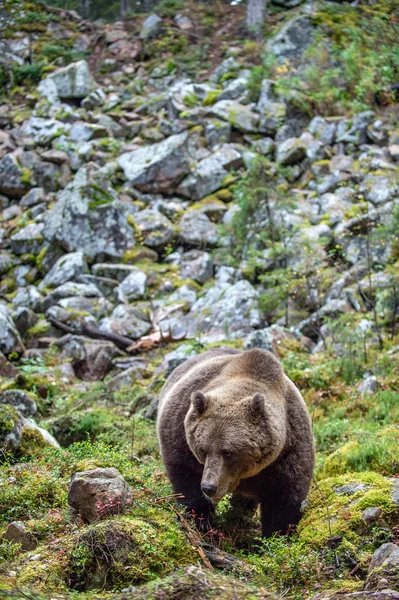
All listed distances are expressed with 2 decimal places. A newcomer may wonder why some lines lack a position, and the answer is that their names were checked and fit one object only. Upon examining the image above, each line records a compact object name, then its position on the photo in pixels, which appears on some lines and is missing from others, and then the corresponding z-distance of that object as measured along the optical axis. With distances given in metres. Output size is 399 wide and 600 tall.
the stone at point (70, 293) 15.72
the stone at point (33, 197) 20.58
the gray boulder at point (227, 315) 12.43
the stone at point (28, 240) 18.64
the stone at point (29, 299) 15.94
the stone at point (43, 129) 23.03
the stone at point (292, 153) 18.91
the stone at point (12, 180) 21.38
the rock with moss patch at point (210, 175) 19.38
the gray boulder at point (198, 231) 17.43
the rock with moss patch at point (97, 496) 4.06
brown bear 4.44
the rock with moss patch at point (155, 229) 17.80
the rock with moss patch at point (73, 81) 25.44
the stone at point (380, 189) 13.99
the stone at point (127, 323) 14.20
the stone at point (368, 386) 8.68
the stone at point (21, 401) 8.38
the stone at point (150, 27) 29.25
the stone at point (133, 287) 15.83
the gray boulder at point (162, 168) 19.69
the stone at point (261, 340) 10.17
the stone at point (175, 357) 10.69
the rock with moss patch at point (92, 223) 17.62
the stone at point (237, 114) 21.08
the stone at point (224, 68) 25.22
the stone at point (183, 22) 29.70
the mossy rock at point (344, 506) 4.49
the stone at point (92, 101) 24.95
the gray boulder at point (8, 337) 12.52
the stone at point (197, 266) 16.30
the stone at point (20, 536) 4.12
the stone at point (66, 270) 16.67
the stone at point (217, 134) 20.86
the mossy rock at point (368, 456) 5.82
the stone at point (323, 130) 19.38
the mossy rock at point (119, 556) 3.54
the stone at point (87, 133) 22.72
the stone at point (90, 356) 12.53
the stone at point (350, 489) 5.12
